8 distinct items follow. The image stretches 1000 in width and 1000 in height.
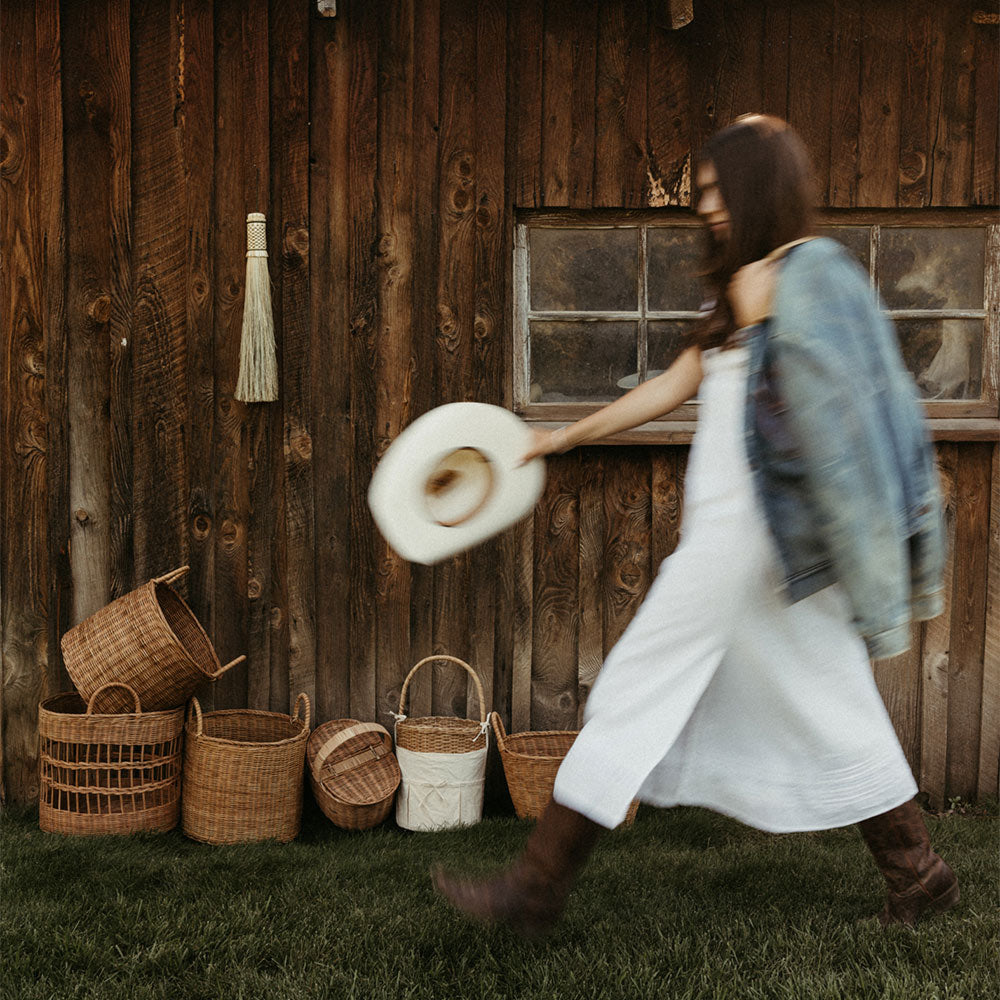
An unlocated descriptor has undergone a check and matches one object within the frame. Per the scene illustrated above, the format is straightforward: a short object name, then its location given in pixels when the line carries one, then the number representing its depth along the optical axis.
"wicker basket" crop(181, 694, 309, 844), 3.40
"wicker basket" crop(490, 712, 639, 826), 3.54
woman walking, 1.94
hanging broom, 3.59
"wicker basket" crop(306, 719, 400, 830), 3.54
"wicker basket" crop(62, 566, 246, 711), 3.39
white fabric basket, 3.56
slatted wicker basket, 3.39
